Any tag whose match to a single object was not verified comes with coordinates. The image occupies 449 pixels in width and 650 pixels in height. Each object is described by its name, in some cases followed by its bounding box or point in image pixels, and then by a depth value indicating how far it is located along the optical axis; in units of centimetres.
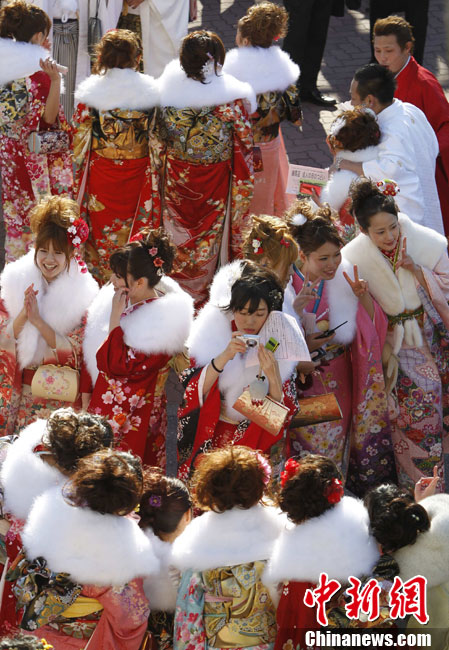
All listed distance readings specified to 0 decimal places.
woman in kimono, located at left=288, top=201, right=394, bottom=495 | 992
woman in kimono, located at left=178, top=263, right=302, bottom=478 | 884
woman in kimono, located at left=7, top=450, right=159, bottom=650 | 688
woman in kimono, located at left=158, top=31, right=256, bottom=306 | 1312
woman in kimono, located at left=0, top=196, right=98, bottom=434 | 973
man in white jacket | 1220
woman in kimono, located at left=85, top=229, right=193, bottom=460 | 944
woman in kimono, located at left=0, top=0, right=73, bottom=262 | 1359
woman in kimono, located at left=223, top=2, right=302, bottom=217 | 1423
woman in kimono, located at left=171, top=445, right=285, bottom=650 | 710
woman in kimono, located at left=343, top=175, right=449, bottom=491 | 1023
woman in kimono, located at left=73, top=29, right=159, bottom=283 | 1327
